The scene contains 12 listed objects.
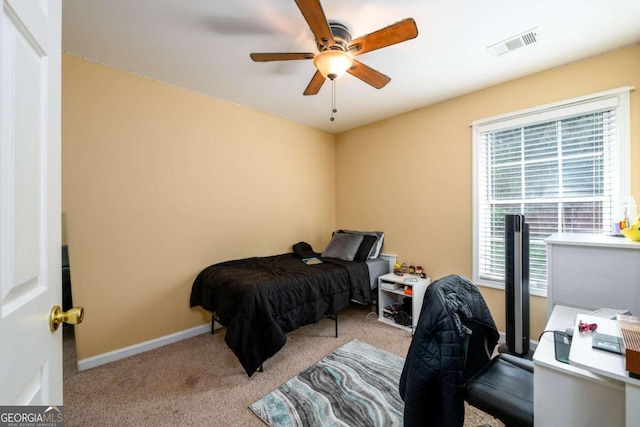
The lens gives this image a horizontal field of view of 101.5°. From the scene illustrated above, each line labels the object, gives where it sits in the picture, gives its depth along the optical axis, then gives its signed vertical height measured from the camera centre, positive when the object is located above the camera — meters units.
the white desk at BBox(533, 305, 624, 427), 0.85 -0.64
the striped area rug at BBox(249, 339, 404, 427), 1.63 -1.28
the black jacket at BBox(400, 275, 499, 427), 1.08 -0.65
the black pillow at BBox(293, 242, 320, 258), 3.44 -0.52
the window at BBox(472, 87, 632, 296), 2.08 +0.35
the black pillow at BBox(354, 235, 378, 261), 3.29 -0.45
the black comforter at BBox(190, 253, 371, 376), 2.03 -0.78
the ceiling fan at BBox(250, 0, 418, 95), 1.39 +1.03
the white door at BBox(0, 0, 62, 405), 0.53 +0.03
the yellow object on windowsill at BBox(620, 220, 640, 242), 1.57 -0.12
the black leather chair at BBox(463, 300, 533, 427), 1.09 -0.81
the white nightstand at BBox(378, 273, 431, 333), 2.85 -0.93
